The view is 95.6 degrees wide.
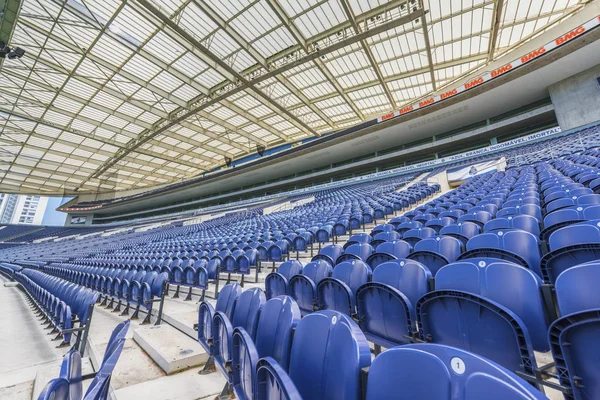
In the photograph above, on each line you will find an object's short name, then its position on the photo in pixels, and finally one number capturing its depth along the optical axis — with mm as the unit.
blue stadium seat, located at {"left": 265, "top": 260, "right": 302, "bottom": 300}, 2667
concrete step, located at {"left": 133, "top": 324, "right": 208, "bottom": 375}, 2084
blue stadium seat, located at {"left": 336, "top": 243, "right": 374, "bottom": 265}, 3192
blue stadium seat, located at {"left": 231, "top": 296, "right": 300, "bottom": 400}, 1281
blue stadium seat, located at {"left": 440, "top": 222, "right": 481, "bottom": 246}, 3128
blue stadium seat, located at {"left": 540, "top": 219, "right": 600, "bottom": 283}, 1669
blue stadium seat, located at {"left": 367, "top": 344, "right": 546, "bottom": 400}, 551
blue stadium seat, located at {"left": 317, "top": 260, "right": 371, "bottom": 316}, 2045
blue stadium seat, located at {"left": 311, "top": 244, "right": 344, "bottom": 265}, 3232
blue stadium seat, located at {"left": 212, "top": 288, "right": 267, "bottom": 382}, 1604
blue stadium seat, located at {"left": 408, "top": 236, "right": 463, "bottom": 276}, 2400
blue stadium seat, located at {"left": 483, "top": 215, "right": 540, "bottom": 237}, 2854
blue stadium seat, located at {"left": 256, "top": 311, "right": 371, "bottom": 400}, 917
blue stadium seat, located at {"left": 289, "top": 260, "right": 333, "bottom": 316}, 2349
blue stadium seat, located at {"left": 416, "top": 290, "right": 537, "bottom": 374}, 1153
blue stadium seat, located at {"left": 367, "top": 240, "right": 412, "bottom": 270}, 2775
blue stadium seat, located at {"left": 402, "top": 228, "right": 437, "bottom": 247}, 3514
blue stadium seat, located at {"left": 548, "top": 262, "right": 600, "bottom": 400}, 927
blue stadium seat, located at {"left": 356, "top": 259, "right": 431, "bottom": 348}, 1652
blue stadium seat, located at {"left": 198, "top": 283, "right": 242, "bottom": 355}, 1976
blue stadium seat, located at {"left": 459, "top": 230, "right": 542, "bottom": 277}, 2035
